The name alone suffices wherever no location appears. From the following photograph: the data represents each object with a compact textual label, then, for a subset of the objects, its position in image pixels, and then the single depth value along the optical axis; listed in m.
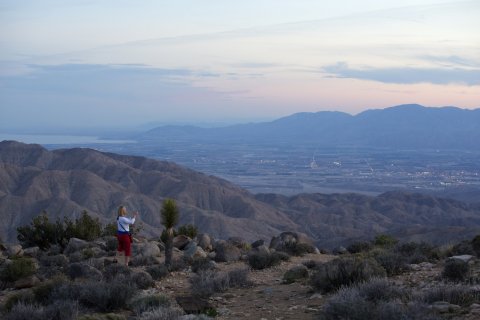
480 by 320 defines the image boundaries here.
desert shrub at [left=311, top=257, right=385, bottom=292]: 10.84
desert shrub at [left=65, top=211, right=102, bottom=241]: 23.59
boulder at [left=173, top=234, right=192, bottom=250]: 20.75
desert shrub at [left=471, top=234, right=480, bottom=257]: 15.78
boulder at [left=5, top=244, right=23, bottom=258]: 19.88
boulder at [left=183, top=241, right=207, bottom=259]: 18.16
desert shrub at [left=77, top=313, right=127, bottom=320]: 8.62
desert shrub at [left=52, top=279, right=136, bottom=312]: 10.63
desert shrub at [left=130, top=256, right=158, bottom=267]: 16.77
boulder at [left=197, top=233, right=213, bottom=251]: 21.20
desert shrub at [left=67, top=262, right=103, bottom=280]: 14.18
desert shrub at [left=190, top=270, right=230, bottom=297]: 11.79
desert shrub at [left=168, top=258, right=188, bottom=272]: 15.53
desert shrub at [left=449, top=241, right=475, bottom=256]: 16.09
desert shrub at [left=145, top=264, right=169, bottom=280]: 14.31
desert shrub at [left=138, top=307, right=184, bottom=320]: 8.55
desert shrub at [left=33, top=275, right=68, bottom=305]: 11.17
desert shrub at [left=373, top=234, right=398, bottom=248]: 23.19
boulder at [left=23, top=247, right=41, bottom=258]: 20.13
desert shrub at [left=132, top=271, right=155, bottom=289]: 13.01
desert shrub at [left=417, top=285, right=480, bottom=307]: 8.94
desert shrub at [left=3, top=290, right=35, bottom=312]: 10.80
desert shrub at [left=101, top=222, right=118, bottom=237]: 25.50
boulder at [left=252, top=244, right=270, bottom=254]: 17.54
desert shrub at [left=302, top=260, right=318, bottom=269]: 15.26
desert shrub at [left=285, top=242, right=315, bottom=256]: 19.86
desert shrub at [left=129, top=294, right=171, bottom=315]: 9.90
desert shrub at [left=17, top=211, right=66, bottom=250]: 23.55
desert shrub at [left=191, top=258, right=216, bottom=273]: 15.62
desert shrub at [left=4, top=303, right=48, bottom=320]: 9.34
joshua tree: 16.03
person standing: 16.28
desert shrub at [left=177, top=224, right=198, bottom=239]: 24.83
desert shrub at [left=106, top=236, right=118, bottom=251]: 20.47
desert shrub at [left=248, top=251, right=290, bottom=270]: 15.98
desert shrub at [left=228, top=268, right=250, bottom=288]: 12.85
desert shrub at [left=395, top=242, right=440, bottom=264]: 15.08
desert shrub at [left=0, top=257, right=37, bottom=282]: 14.29
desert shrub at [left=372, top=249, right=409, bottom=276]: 12.93
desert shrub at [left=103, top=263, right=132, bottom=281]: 13.51
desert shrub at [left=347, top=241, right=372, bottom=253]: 21.92
